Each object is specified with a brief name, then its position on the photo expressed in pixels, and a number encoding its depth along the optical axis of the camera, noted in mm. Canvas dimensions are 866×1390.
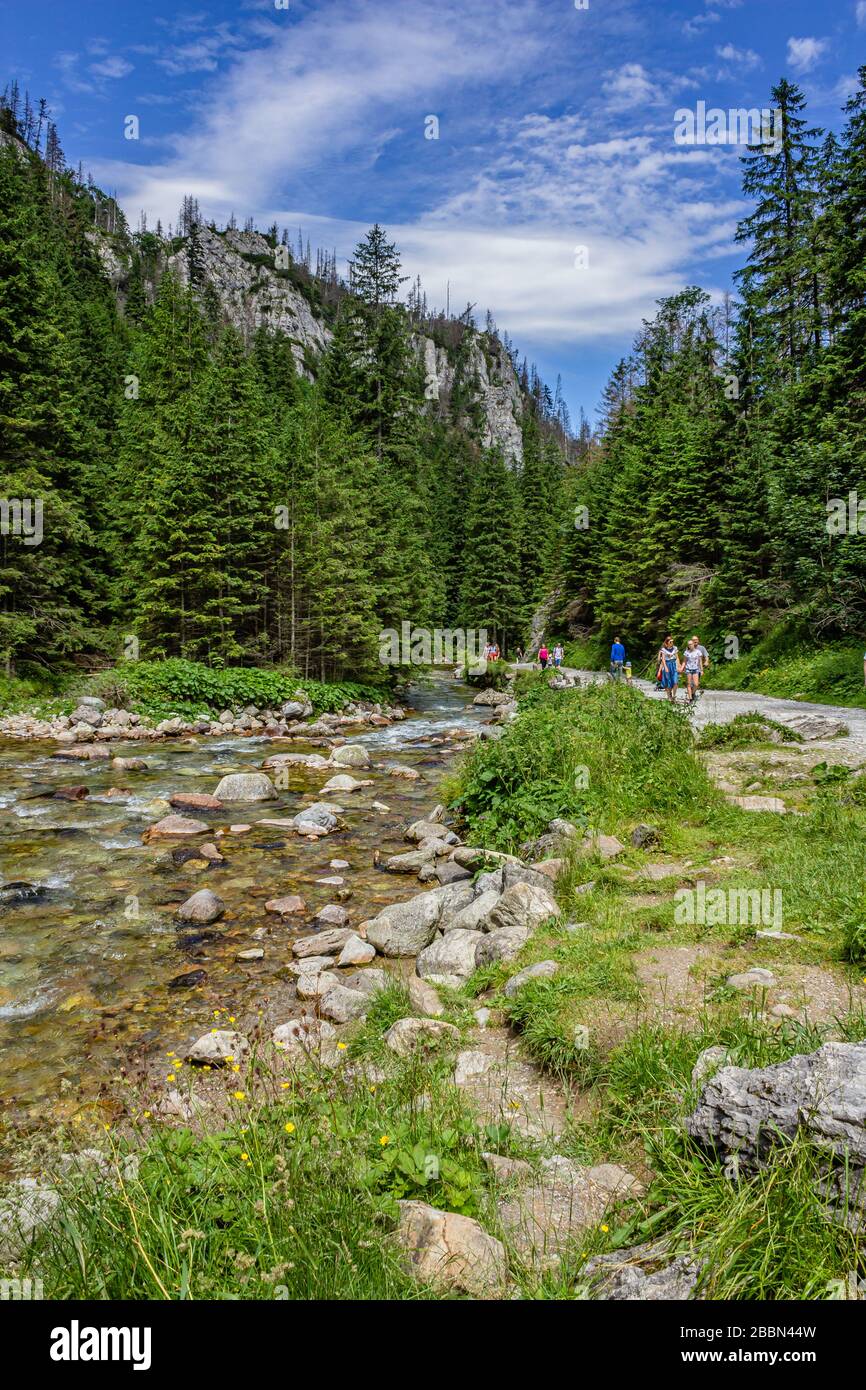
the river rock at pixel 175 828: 12594
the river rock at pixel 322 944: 8211
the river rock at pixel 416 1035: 5141
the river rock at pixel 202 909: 9195
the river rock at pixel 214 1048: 5980
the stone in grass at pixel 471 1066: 4729
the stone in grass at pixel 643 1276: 2547
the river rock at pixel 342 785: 16359
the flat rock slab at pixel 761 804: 9297
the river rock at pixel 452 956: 6871
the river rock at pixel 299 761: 18703
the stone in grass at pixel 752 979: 4969
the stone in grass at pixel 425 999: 5977
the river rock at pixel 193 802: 14602
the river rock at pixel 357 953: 7840
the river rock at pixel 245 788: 15289
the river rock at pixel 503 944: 6492
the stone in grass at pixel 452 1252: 2705
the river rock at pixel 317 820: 13156
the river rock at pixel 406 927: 8133
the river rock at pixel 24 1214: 2949
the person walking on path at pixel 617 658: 24516
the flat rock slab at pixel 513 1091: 4074
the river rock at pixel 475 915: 7670
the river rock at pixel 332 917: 9125
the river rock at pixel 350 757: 19281
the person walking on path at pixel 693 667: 17375
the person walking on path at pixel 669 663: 18453
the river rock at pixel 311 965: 7715
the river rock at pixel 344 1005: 6438
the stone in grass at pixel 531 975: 5641
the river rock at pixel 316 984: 7098
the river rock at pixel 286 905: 9484
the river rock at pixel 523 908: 7062
